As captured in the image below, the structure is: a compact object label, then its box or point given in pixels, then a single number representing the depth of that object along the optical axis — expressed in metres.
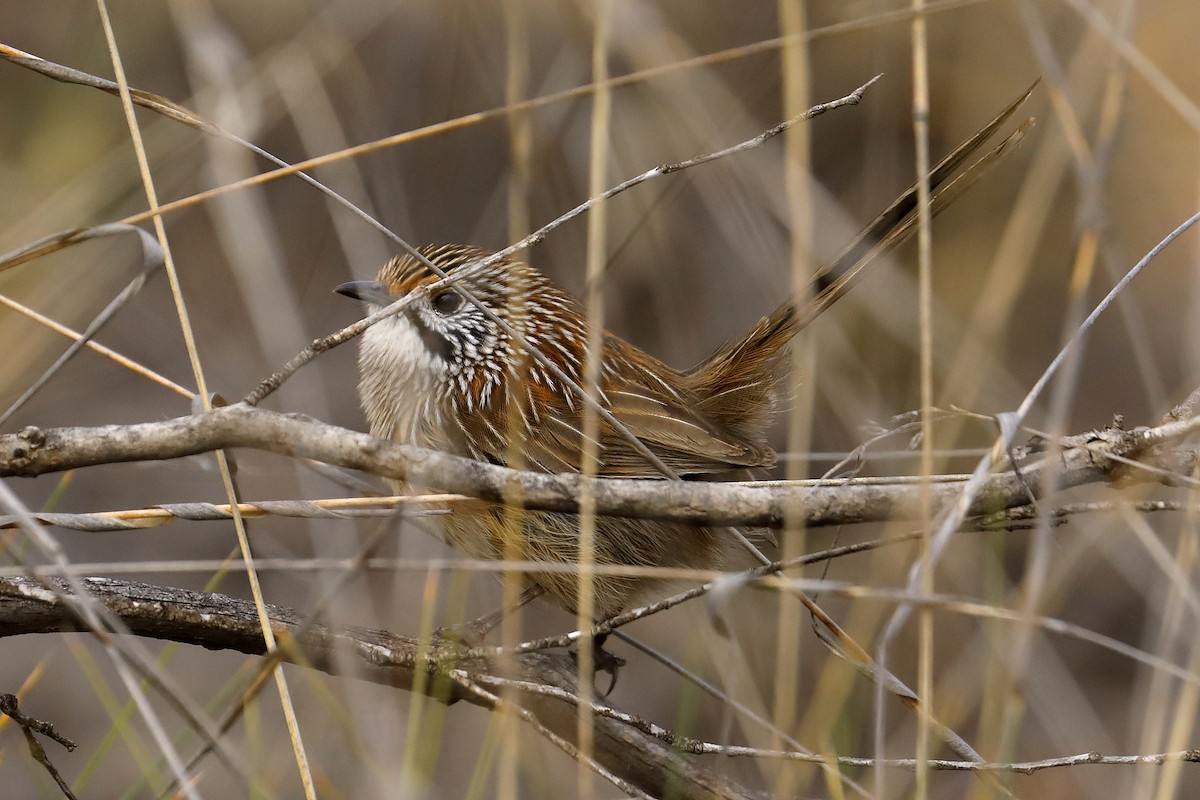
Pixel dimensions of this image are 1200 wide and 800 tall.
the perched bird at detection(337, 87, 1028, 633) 6.55
